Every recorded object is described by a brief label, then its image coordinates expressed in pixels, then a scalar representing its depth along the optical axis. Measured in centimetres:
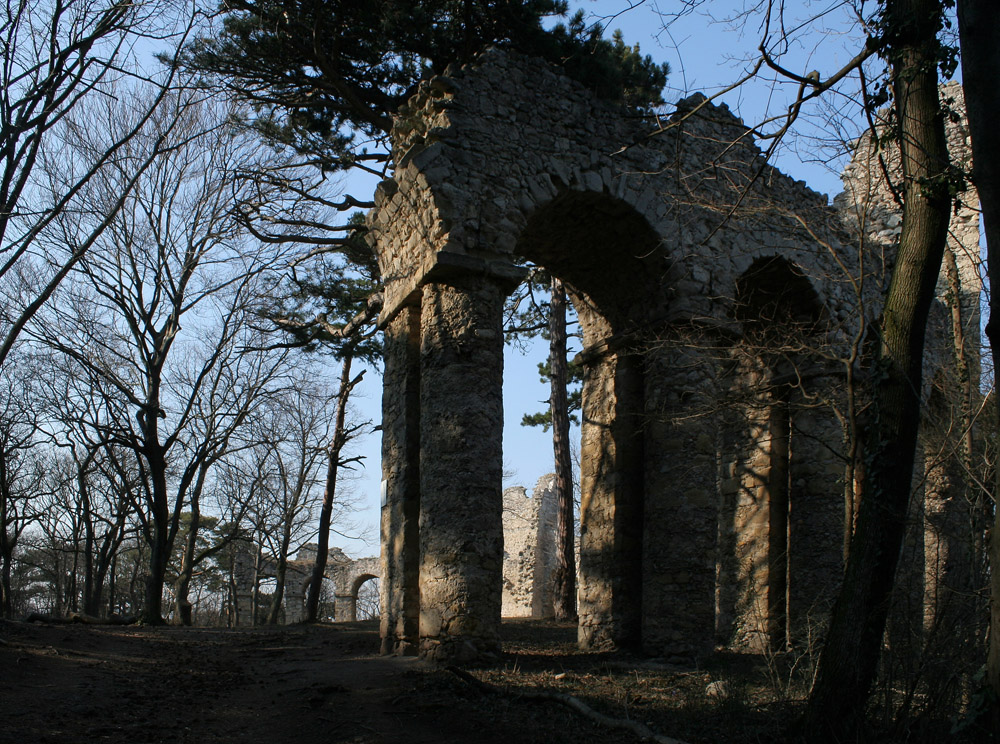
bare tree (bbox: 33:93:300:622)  1352
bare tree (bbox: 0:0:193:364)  675
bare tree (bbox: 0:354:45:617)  1605
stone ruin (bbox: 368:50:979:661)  758
